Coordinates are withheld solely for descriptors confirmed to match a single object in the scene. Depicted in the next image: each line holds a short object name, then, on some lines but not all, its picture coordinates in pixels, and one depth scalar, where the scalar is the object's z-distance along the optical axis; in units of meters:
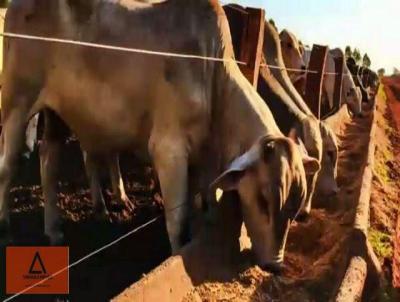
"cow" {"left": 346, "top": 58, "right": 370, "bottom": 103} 23.04
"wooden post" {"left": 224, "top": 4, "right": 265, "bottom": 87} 6.29
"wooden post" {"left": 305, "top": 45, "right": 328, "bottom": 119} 10.39
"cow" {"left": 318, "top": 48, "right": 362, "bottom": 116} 15.08
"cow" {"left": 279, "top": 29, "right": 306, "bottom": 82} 12.66
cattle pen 4.41
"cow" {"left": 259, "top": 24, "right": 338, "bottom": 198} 7.12
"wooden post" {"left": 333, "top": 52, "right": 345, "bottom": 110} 14.95
